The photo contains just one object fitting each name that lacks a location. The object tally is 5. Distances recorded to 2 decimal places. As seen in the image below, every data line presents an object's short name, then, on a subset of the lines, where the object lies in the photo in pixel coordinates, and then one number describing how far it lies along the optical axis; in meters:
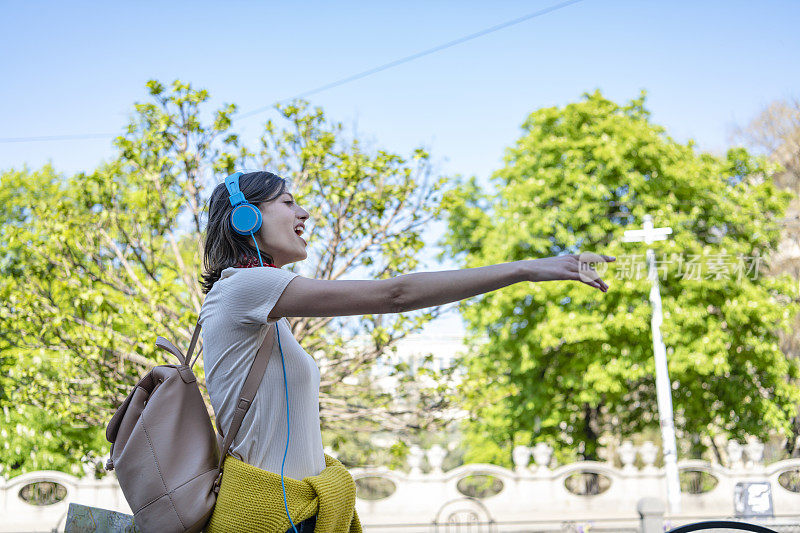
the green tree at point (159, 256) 8.71
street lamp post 16.27
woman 1.34
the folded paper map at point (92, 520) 1.62
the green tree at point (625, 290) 17.48
